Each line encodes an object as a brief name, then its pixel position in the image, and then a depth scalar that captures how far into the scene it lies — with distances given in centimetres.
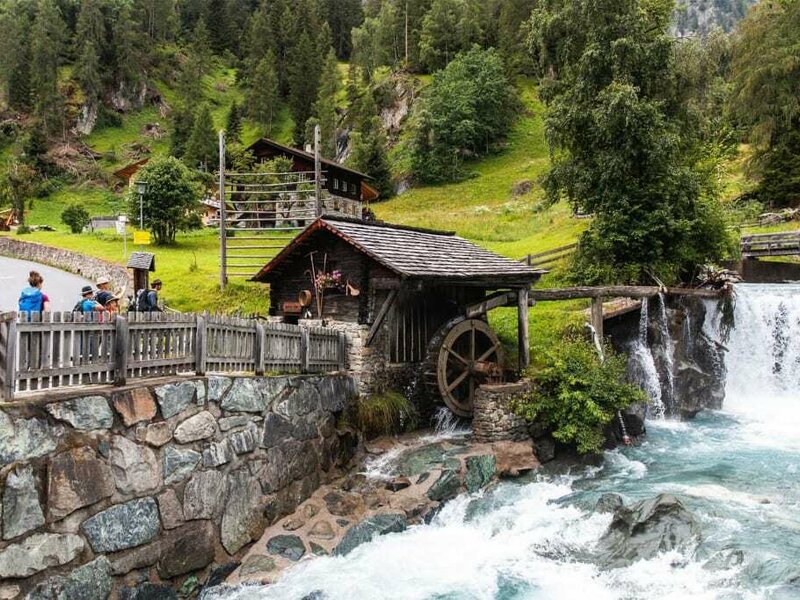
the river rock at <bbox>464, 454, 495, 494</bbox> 1104
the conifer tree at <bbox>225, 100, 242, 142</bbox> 7031
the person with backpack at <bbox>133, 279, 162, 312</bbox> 1133
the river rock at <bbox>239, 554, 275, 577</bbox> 856
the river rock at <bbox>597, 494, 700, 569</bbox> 822
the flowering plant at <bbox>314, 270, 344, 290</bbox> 1363
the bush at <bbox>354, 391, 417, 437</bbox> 1253
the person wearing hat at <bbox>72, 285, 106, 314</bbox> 916
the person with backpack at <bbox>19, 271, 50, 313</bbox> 895
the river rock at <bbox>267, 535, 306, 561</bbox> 896
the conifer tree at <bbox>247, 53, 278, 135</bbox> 7475
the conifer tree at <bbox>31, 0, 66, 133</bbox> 6669
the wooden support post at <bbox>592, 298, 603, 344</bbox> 1611
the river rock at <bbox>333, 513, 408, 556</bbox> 912
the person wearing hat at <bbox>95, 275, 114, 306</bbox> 1036
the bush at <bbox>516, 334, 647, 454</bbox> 1240
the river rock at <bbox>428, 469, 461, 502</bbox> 1041
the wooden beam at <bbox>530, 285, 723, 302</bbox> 1612
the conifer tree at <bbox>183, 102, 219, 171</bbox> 6128
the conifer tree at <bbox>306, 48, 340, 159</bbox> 6781
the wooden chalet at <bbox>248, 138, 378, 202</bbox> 3878
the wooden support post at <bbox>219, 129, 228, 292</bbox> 2103
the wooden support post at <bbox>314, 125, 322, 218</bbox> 2012
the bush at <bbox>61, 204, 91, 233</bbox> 4050
